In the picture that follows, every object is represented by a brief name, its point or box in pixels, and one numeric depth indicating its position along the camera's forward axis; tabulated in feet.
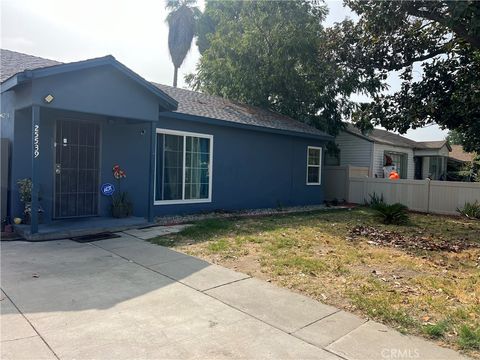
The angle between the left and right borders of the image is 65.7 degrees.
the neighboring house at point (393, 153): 70.49
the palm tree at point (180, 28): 90.89
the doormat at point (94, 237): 23.39
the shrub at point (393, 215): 34.53
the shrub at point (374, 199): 49.13
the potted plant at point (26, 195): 24.50
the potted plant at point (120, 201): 29.37
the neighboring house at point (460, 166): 77.05
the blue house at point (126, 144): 24.09
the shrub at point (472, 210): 40.37
